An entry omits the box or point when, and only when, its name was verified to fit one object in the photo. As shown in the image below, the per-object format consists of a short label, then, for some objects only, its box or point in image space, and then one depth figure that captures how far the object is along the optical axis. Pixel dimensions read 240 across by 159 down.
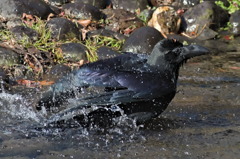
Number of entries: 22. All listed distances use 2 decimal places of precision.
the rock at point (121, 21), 20.89
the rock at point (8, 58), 15.91
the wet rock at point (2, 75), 14.26
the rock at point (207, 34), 21.72
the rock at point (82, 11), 21.02
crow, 10.16
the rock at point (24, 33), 17.30
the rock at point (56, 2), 22.12
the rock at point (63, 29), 18.11
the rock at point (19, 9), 19.20
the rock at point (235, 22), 23.09
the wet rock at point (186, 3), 24.62
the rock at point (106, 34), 19.27
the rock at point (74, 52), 16.97
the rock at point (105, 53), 17.17
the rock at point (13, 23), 18.73
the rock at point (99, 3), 22.59
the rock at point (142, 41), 18.28
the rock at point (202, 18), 22.39
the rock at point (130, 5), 23.30
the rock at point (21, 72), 15.53
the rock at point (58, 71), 15.65
